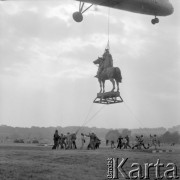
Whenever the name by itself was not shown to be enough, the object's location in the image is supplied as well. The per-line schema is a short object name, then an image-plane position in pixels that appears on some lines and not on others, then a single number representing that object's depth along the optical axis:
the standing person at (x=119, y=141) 39.97
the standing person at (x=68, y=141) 36.53
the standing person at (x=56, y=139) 34.86
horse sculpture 30.02
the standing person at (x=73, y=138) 36.12
